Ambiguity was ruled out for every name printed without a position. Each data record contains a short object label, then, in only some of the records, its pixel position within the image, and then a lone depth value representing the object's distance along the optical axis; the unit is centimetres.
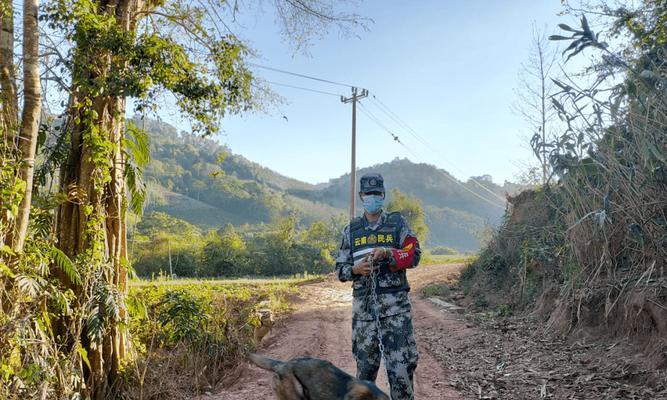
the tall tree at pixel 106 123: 511
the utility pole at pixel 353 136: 2342
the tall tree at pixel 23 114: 460
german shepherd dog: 270
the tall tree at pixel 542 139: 697
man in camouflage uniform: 340
